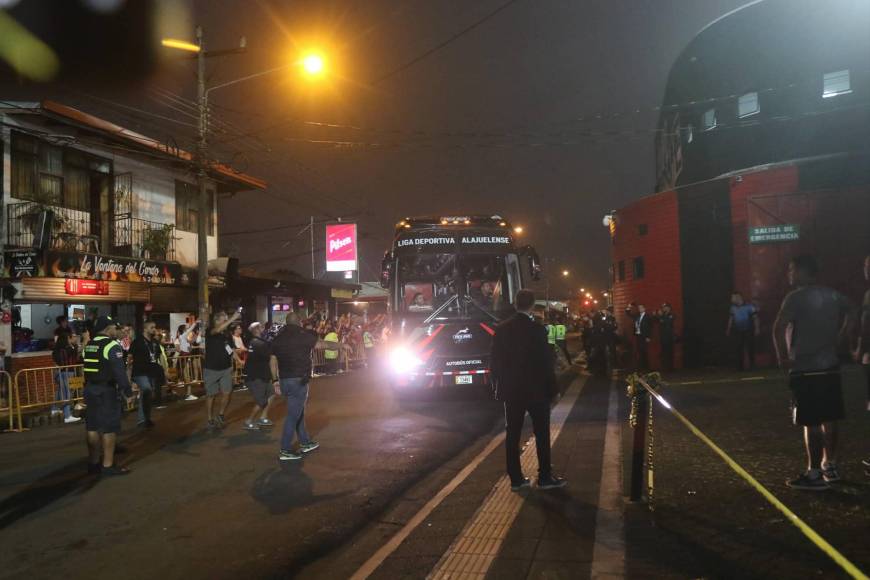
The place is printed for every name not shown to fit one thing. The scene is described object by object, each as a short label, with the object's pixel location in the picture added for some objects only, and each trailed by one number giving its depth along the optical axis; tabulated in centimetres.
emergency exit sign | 1633
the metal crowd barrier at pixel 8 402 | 1081
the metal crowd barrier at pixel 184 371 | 1530
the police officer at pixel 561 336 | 1898
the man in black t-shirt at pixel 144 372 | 1044
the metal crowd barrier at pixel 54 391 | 1178
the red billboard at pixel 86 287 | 1635
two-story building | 1523
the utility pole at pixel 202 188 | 1551
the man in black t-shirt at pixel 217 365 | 994
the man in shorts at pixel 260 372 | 959
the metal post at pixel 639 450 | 502
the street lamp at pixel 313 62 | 1388
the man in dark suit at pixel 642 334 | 1666
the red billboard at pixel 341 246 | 3562
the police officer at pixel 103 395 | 733
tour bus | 1185
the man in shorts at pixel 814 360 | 525
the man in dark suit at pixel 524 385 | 587
